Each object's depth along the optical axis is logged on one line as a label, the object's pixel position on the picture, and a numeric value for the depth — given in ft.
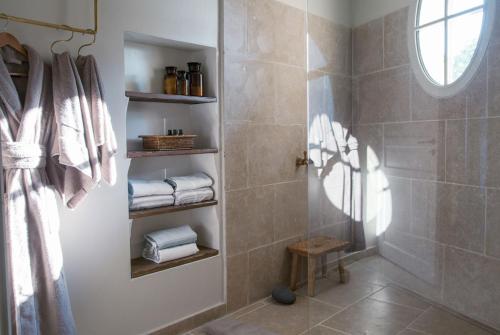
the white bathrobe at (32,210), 5.14
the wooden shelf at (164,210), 6.79
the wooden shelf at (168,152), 6.68
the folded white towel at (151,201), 6.86
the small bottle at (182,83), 7.63
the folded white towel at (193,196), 7.44
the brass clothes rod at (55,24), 5.17
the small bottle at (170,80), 7.43
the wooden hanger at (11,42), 5.11
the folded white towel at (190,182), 7.49
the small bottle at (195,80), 7.68
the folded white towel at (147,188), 6.86
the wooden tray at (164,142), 7.05
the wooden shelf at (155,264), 6.89
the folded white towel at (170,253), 7.19
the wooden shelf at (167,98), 6.72
